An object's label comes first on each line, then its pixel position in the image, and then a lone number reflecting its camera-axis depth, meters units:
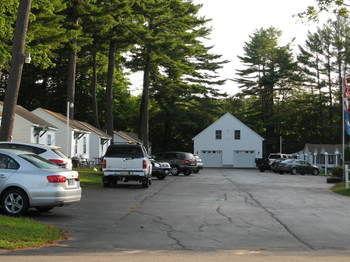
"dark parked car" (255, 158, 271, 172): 69.33
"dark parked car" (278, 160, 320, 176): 62.83
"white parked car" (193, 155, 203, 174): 54.85
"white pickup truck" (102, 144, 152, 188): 28.70
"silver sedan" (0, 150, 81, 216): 15.51
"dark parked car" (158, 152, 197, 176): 49.75
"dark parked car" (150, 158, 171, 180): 40.00
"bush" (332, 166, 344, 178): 41.03
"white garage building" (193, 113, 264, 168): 91.25
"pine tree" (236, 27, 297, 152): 100.81
